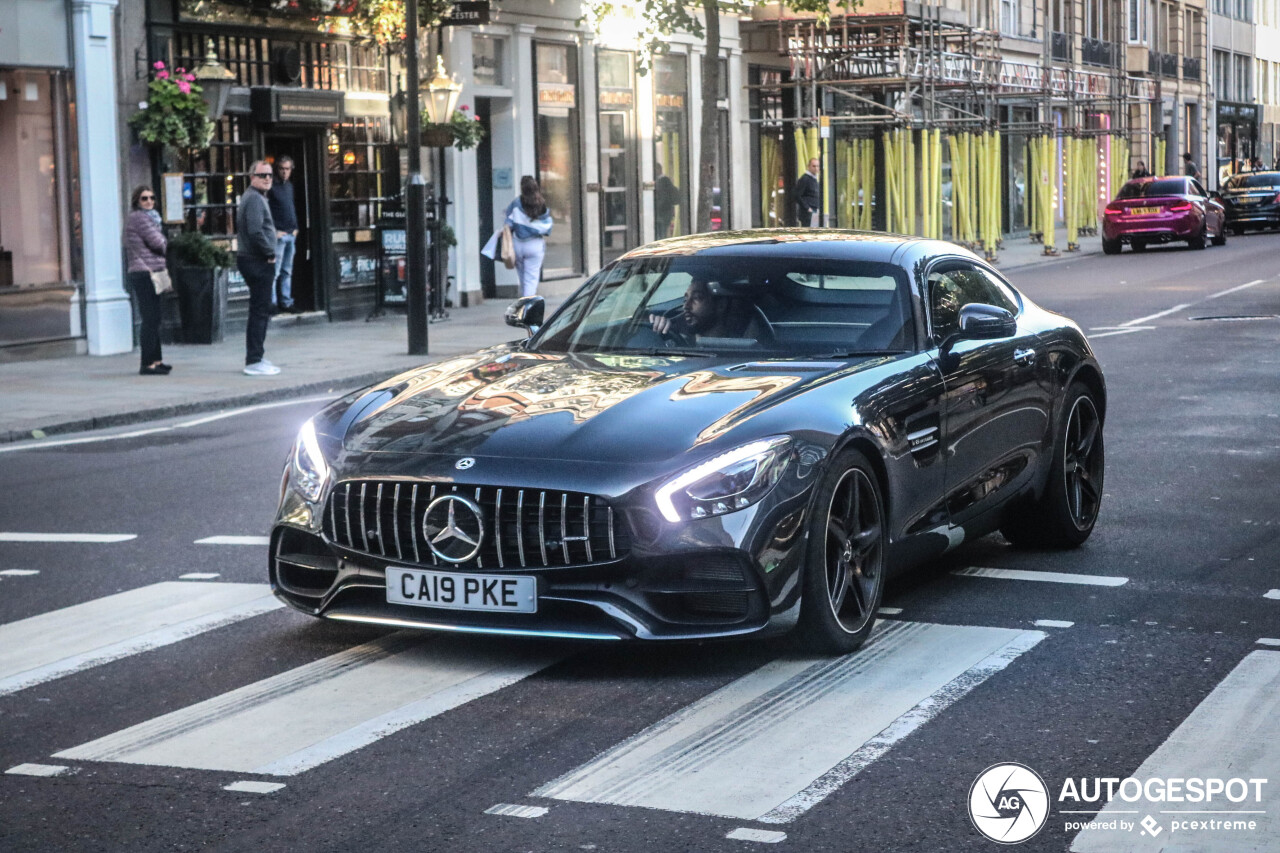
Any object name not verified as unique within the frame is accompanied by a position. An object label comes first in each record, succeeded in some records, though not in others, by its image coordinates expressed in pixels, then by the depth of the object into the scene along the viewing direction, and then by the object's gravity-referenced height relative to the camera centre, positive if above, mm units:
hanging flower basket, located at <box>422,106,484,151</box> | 24516 +1845
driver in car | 7180 -192
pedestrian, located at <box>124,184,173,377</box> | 17500 +153
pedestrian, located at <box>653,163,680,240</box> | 33188 +1160
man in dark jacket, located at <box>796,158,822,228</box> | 32812 +1250
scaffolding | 36094 +3113
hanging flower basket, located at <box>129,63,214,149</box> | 20469 +1811
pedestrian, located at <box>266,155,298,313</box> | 22719 +702
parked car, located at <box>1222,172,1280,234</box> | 50719 +1386
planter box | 20844 -214
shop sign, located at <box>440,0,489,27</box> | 20766 +2893
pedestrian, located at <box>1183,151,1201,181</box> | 57116 +2760
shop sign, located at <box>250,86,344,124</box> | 22375 +2068
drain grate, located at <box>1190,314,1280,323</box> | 21938 -750
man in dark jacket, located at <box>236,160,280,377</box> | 17453 +151
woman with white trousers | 23312 +519
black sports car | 5824 -606
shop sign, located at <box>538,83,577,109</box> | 29375 +2742
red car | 40438 +845
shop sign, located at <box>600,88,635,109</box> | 31250 +2838
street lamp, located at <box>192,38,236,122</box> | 21047 +2179
